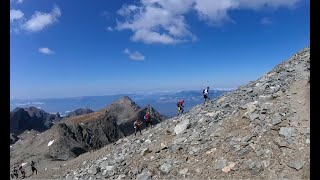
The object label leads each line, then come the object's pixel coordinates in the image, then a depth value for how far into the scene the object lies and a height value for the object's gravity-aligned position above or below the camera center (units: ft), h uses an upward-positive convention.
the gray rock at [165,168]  44.18 -15.89
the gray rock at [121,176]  47.14 -18.39
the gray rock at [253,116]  48.54 -5.88
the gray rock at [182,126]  55.65 -9.40
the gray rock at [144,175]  44.81 -17.45
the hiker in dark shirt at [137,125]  72.92 -11.54
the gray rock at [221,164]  41.31 -13.99
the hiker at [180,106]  76.90 -5.64
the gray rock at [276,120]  46.05 -6.44
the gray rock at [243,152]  42.12 -11.97
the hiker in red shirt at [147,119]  74.22 -9.81
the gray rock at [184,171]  42.86 -15.79
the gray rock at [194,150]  46.30 -12.73
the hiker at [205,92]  72.41 -0.92
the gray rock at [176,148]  48.47 -12.83
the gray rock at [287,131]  42.85 -8.27
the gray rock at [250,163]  39.85 -13.44
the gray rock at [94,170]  54.05 -19.83
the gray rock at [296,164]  37.53 -12.87
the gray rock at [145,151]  51.22 -14.16
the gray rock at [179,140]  50.89 -11.66
